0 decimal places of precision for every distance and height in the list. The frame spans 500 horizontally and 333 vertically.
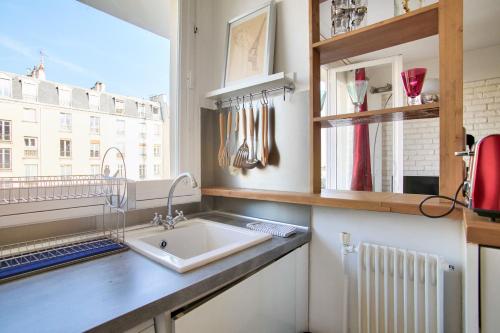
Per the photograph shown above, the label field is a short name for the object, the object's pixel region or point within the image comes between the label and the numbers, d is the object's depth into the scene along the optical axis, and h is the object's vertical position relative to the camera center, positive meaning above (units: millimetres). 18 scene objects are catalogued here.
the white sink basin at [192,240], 897 -342
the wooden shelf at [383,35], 1005 +566
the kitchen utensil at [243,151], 1560 +75
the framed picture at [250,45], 1473 +721
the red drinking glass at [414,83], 1059 +334
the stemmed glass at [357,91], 1252 +351
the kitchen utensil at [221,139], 1678 +161
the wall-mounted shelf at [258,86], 1355 +439
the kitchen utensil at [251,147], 1531 +98
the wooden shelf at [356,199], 941 -164
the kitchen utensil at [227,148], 1653 +100
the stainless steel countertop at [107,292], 562 -340
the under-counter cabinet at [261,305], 753 -505
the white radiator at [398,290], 966 -523
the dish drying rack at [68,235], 846 -295
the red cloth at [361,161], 2443 +10
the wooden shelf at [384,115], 1001 +204
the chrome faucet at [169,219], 1305 -285
